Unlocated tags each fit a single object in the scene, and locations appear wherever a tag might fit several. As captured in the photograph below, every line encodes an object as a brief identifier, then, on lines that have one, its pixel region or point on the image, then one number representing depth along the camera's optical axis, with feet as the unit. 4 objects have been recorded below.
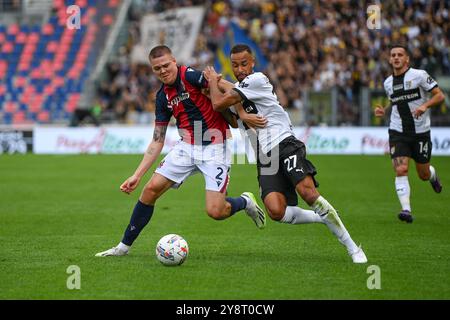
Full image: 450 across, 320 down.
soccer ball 55.93
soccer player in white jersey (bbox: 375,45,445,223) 82.53
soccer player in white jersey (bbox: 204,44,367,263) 56.59
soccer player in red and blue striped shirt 59.88
